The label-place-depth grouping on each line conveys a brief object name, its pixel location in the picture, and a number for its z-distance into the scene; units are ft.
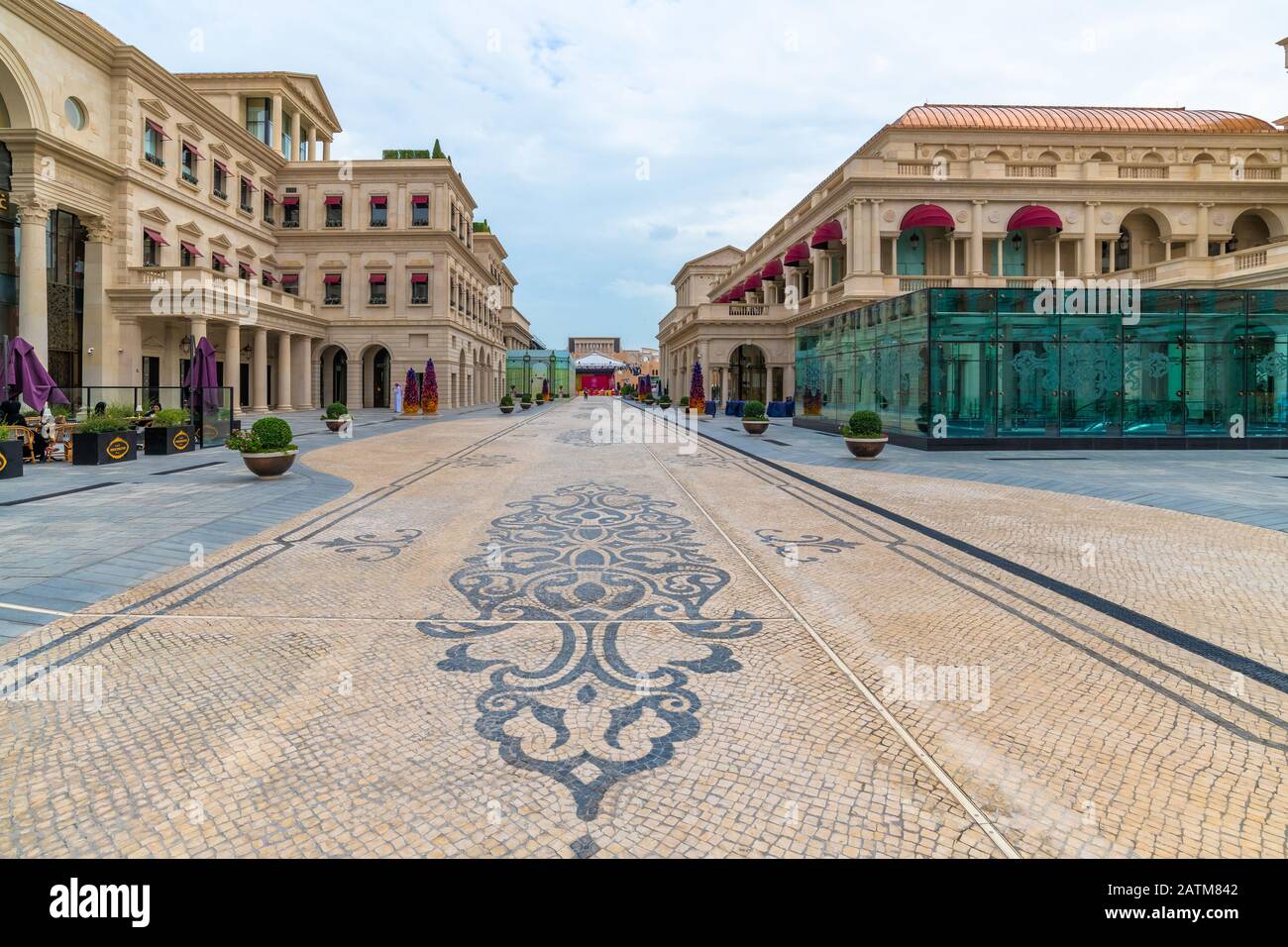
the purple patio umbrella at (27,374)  54.90
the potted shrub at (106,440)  51.21
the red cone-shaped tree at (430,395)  143.54
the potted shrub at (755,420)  90.48
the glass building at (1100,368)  69.26
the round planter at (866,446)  57.57
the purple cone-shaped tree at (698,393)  155.94
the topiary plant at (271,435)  43.70
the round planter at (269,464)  43.70
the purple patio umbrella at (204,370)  66.39
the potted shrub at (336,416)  92.79
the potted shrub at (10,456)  43.50
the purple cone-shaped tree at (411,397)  139.85
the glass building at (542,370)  308.40
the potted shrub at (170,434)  59.67
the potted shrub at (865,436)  57.72
